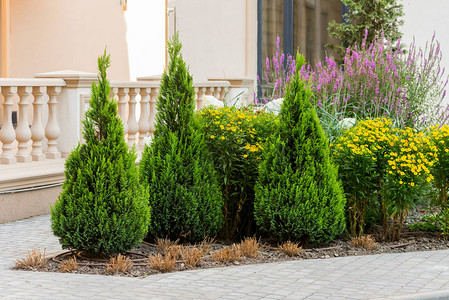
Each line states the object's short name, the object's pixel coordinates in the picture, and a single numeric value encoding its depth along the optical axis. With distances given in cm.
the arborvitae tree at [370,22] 1441
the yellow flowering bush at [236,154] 858
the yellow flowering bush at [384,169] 845
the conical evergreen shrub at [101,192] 735
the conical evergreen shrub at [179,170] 817
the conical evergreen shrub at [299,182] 812
